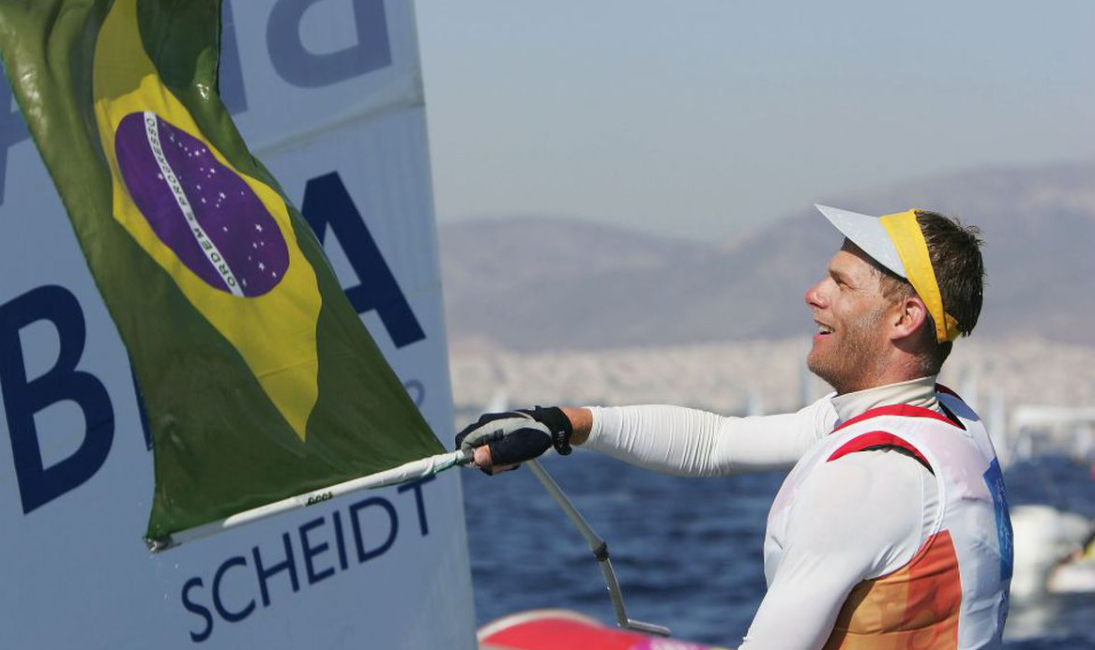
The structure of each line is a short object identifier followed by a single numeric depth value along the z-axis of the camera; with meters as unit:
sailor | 5.70
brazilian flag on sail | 7.35
